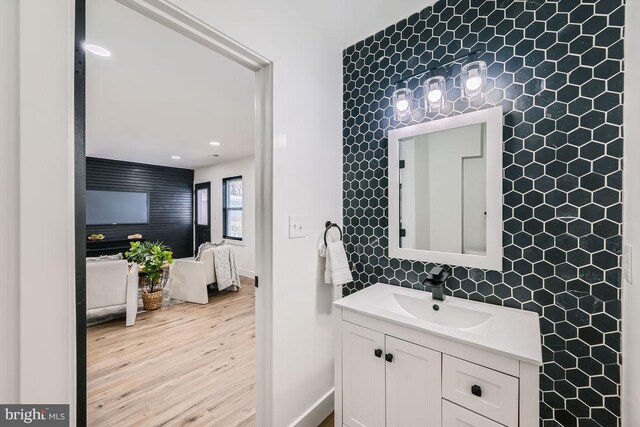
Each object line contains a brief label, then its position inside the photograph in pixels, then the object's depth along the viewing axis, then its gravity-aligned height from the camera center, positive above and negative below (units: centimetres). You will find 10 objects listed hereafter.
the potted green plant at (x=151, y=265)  350 -67
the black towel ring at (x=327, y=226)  178 -9
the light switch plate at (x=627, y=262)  88 -18
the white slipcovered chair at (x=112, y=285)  292 -81
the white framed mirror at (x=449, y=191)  134 +12
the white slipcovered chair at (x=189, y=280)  389 -99
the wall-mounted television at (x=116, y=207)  568 +15
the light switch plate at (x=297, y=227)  154 -8
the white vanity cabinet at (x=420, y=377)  93 -67
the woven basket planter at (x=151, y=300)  358 -116
